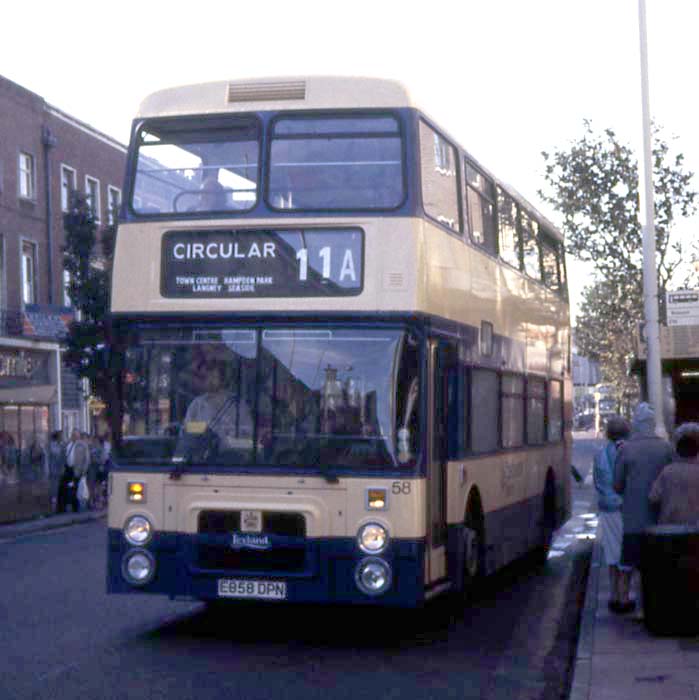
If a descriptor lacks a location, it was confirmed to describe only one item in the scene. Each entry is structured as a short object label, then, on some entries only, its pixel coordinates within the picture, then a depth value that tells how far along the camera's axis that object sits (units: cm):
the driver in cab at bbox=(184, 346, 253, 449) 1156
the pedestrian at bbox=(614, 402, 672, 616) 1285
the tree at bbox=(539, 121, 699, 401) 3125
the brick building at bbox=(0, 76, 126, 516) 4238
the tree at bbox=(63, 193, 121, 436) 4053
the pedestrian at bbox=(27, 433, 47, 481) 3200
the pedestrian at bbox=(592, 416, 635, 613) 1374
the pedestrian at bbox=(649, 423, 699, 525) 1224
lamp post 1955
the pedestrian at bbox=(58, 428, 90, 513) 3281
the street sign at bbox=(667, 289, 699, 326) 1745
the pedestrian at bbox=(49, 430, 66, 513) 3316
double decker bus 1139
